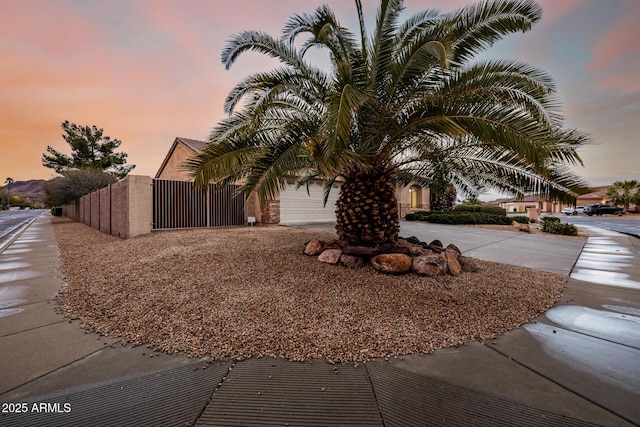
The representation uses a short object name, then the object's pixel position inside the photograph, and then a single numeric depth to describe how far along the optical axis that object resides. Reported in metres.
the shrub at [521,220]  14.49
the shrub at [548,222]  12.00
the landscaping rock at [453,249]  5.30
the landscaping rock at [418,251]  5.12
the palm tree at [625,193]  31.45
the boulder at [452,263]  4.59
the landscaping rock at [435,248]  5.66
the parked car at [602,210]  31.47
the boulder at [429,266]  4.43
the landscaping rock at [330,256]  4.93
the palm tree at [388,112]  3.65
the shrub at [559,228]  11.21
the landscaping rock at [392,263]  4.46
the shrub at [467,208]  17.91
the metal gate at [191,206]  9.84
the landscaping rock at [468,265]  4.87
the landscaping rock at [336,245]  5.41
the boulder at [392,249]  4.83
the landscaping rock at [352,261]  4.75
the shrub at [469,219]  14.20
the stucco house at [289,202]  12.42
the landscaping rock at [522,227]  11.68
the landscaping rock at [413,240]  6.81
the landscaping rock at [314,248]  5.53
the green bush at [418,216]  16.27
